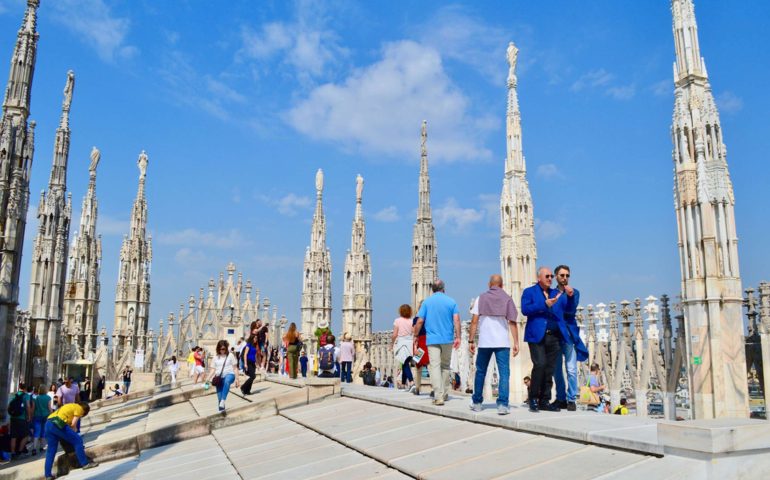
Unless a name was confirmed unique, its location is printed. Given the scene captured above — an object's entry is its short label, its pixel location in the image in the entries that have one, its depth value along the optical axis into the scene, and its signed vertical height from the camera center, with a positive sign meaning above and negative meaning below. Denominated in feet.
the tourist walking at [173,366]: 84.76 -5.52
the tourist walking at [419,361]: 33.88 -1.92
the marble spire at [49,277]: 83.10 +6.73
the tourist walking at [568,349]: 25.22 -1.00
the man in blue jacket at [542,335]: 24.80 -0.37
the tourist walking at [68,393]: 54.24 -5.85
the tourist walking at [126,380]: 98.43 -8.61
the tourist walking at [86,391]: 83.75 -9.33
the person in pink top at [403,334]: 37.45 -0.49
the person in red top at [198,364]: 76.89 -4.78
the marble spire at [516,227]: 59.16 +9.57
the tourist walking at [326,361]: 41.27 -2.37
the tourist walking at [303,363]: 74.23 -4.46
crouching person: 32.96 -5.86
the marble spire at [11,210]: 57.31 +10.92
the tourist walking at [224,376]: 41.16 -3.37
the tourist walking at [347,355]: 57.31 -2.68
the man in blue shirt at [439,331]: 28.66 -0.24
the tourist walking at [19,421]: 46.88 -7.22
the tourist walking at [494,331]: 25.05 -0.22
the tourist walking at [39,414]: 50.72 -7.17
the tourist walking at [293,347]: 55.67 -1.92
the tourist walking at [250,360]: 49.83 -2.81
